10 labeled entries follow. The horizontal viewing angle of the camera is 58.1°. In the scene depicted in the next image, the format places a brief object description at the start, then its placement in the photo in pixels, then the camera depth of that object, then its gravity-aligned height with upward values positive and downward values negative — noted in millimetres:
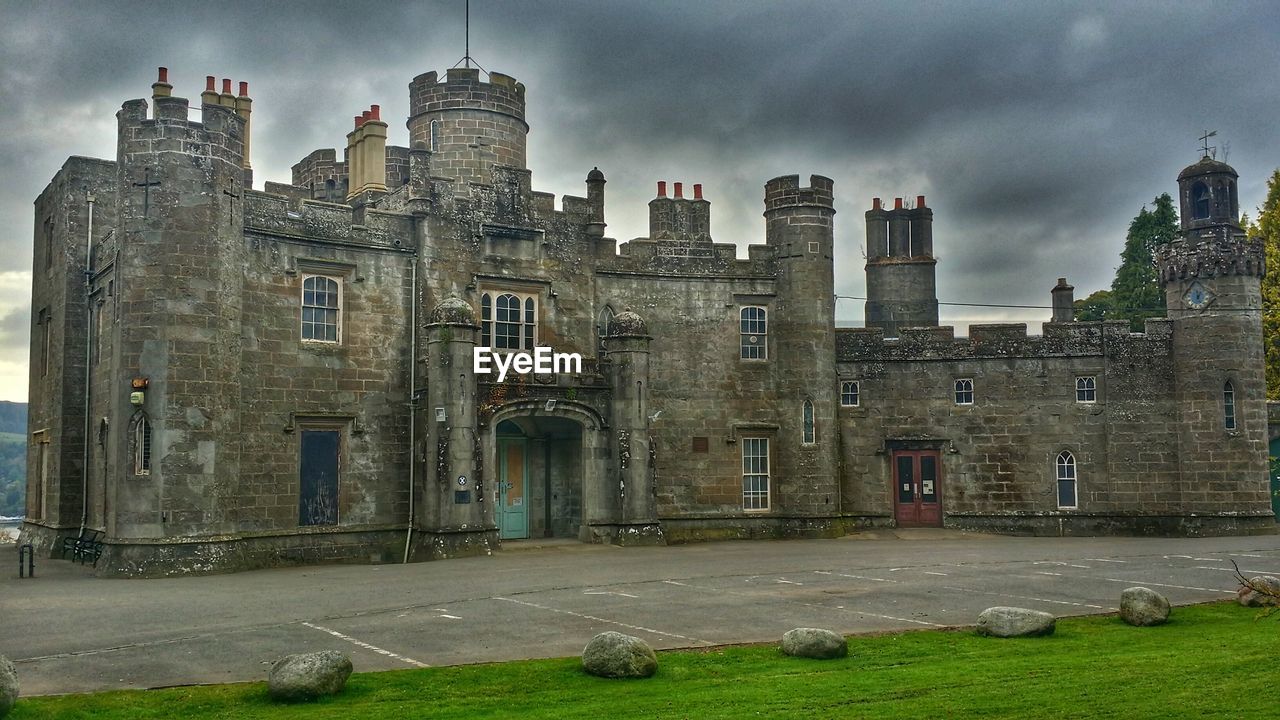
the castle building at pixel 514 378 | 23219 +2013
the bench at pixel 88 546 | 24297 -1691
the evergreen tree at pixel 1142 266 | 47625 +7843
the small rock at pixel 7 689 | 9430 -1800
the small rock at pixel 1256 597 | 15172 -1946
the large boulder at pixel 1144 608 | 14211 -1926
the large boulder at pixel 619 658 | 11203 -1928
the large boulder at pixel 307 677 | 10242 -1898
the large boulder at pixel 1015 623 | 13375 -1969
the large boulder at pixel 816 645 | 12148 -1982
